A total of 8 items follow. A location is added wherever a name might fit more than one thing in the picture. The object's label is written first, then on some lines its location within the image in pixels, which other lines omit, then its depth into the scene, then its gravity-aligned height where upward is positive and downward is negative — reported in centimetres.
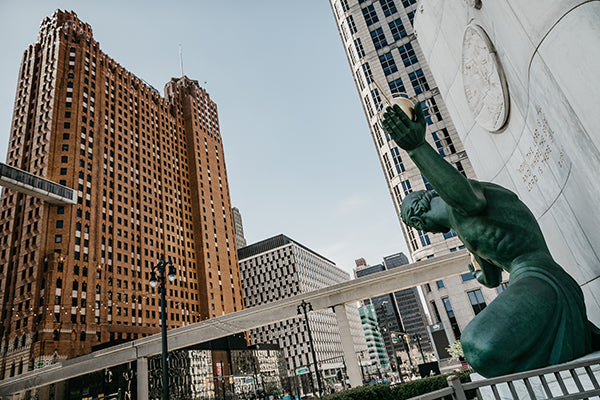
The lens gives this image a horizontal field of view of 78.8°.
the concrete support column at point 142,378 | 3525 +242
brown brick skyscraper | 5681 +3736
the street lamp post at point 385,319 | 3592 +336
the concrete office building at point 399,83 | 5712 +4336
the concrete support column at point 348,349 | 2892 +101
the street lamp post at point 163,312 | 1355 +329
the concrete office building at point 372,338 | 18168 +886
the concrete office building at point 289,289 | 11388 +2630
